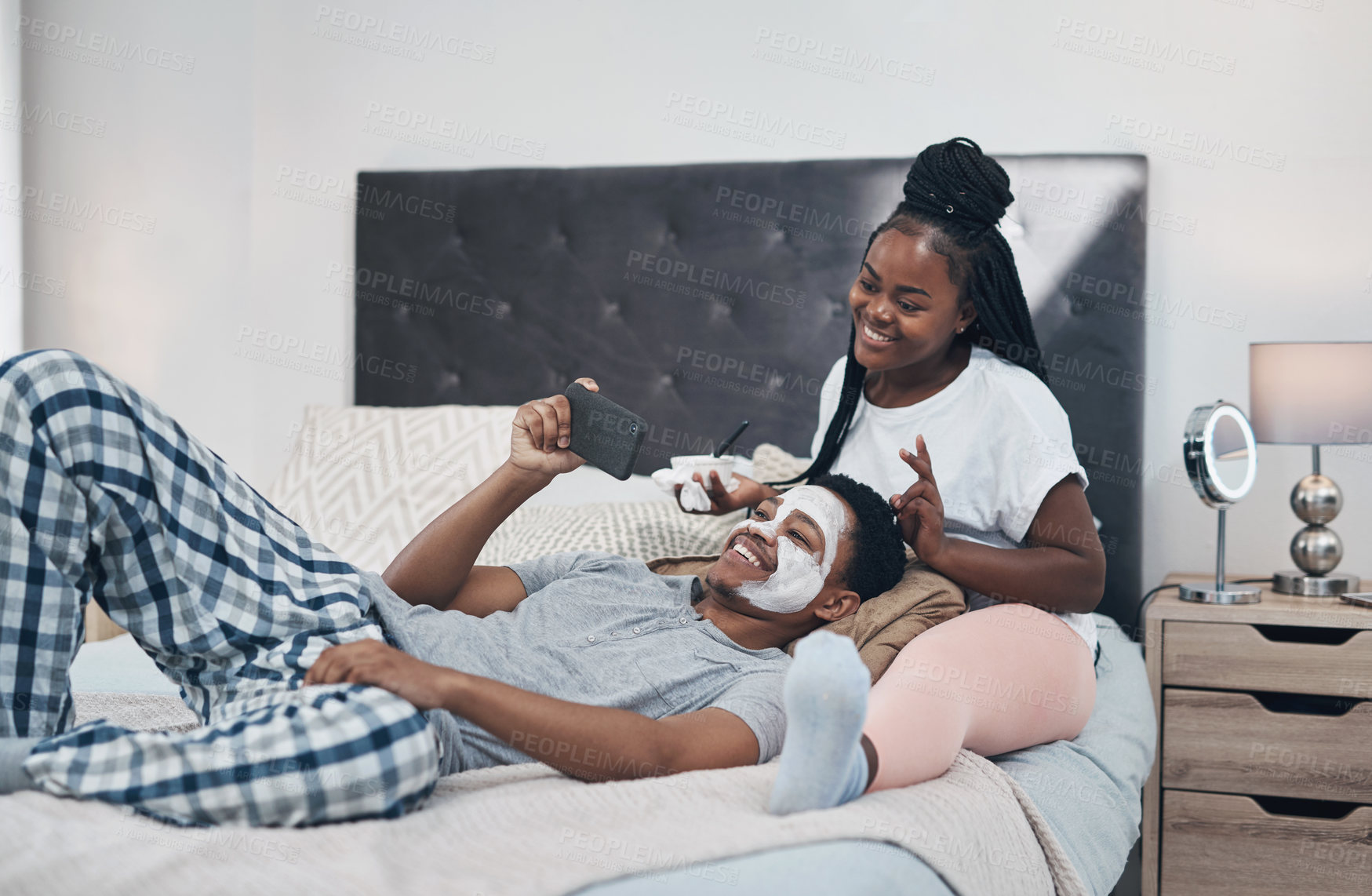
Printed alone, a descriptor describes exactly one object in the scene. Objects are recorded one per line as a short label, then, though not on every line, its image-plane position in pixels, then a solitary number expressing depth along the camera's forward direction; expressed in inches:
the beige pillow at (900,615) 52.8
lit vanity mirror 77.3
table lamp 77.9
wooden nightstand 70.5
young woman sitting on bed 51.8
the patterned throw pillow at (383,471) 85.7
